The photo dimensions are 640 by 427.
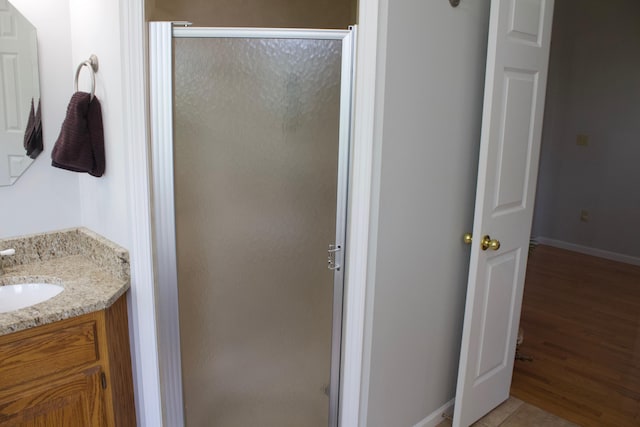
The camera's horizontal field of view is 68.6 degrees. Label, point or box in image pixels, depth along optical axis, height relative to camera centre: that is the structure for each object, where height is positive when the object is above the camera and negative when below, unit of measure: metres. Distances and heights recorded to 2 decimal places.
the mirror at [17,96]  1.65 +0.09
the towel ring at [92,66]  1.67 +0.20
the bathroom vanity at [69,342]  1.36 -0.67
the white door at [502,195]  1.90 -0.25
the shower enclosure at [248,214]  1.66 -0.32
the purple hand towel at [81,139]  1.64 -0.06
